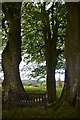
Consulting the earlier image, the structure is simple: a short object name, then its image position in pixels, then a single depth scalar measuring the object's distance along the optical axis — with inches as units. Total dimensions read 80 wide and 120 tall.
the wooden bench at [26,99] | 332.5
